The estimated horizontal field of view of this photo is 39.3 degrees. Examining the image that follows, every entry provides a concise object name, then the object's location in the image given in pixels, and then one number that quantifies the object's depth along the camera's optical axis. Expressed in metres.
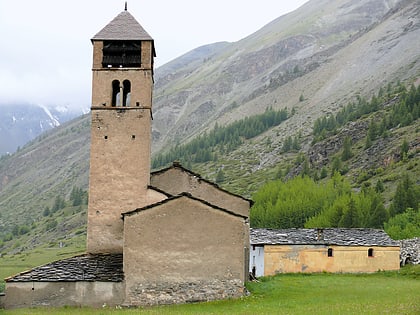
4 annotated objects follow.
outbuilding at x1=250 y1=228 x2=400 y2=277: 44.62
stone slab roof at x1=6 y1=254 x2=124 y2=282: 26.12
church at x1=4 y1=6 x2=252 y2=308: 26.09
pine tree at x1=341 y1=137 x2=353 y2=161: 127.69
